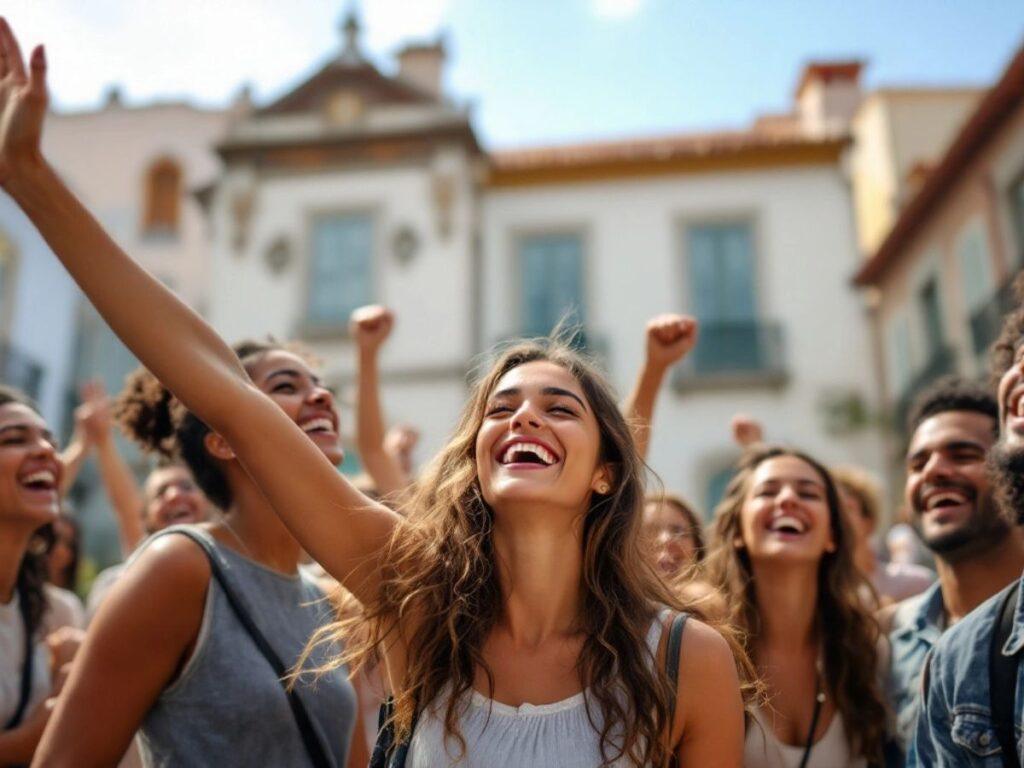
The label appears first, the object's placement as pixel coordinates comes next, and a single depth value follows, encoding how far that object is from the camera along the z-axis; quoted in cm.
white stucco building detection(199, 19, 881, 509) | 1708
